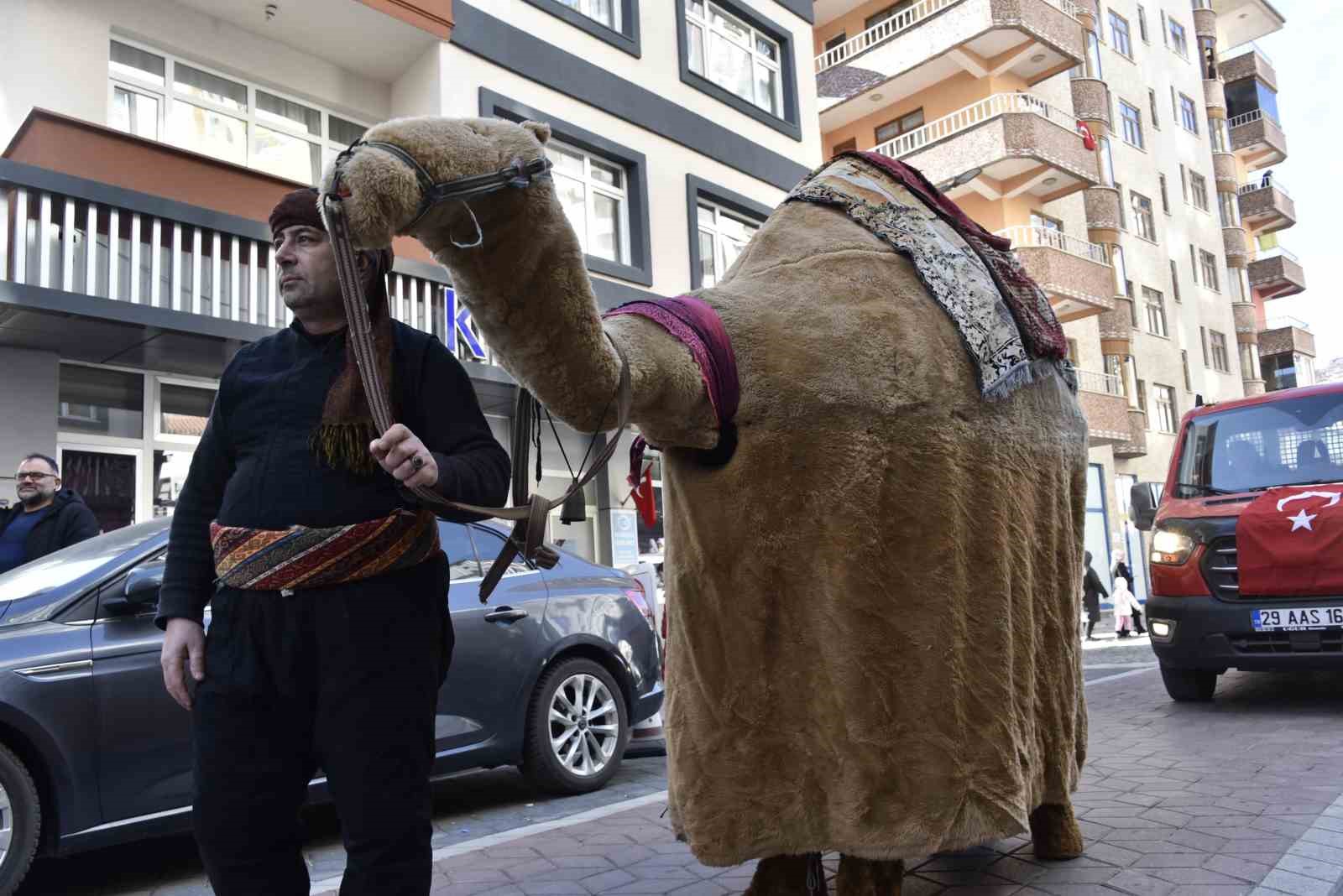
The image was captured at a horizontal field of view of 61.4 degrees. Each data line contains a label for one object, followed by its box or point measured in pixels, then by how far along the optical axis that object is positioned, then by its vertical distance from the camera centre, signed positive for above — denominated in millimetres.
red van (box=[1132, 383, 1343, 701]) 6750 -68
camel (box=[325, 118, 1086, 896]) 2654 -79
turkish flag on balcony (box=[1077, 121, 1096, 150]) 27000 +9508
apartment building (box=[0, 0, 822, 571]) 9531 +4539
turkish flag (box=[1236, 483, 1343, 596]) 6688 -99
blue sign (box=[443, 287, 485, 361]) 11367 +2491
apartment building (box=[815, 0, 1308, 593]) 25672 +9850
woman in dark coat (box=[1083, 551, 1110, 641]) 16766 -829
